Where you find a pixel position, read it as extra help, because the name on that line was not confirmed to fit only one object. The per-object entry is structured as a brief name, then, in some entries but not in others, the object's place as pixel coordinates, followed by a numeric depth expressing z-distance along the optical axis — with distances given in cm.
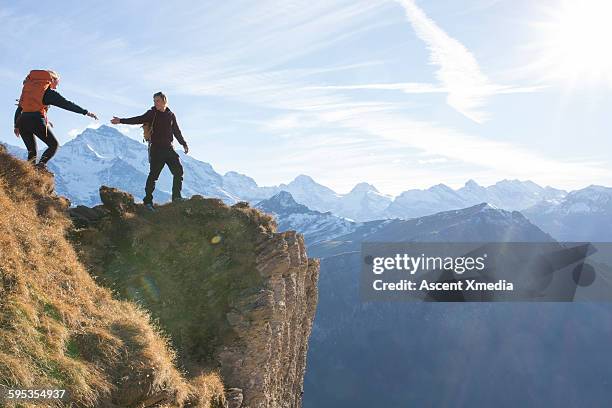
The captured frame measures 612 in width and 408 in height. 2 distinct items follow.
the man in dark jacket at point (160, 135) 2066
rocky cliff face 1770
